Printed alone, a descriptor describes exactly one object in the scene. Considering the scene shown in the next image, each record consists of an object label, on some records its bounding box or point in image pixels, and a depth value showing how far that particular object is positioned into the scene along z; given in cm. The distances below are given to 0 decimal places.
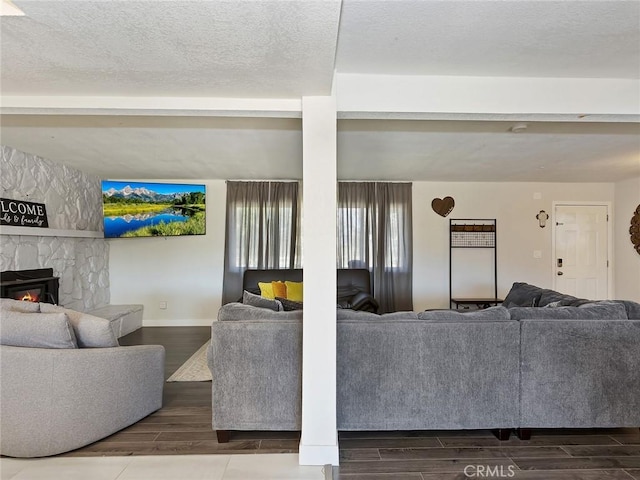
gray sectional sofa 243
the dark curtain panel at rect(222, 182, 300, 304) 579
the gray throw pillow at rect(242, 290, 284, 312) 295
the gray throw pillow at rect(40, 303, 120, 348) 255
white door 607
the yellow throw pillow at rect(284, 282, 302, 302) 507
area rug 353
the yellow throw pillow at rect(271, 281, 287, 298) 505
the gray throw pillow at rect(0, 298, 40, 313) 259
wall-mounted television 504
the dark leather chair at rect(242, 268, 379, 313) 544
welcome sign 374
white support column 220
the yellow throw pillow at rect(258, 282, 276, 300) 503
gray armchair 222
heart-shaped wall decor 598
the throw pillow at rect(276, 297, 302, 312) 308
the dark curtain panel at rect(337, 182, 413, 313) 591
